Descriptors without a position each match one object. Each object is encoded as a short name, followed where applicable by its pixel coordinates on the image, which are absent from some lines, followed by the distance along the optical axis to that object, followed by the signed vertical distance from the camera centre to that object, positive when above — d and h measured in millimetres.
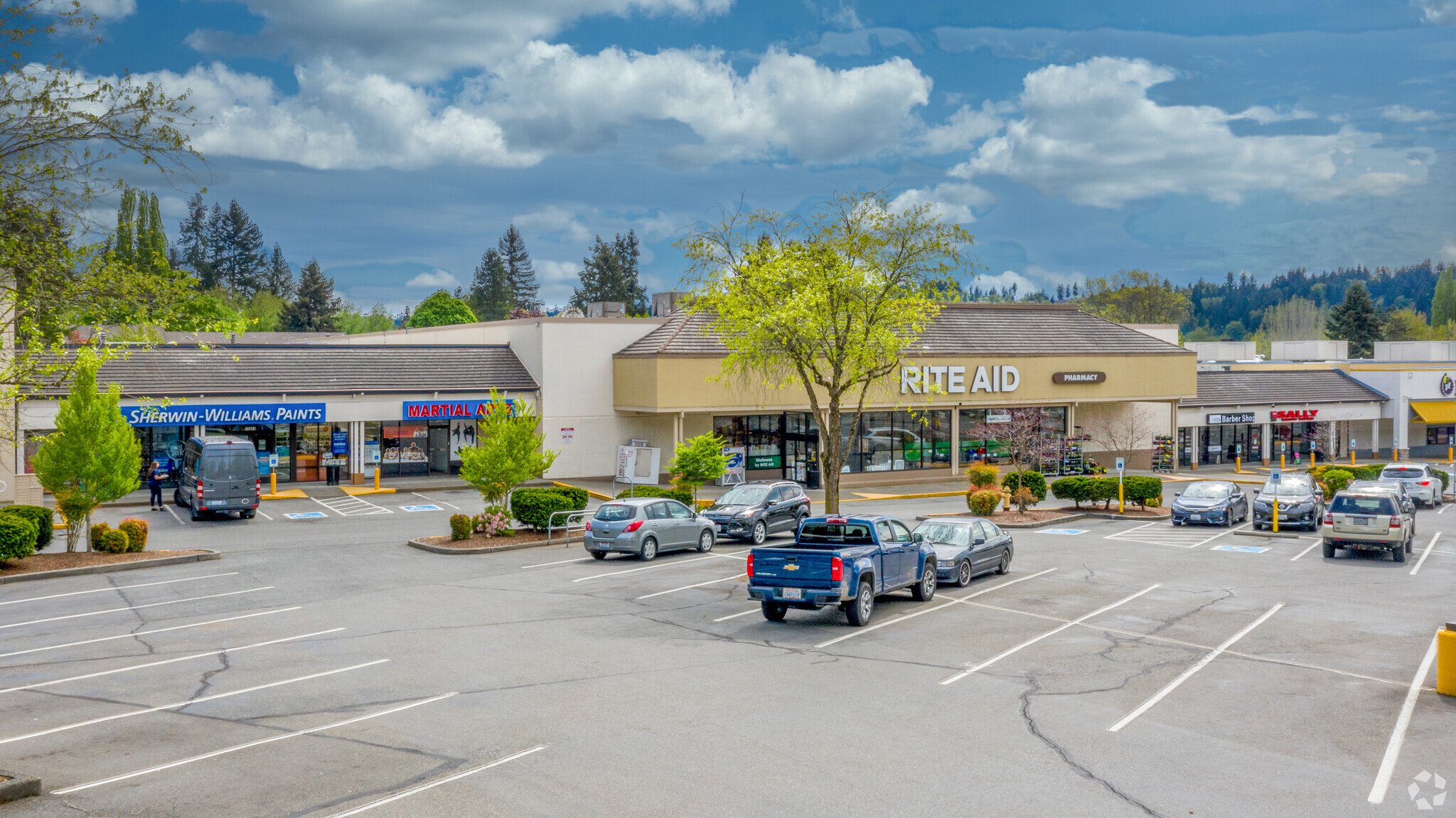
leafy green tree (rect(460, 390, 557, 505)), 28828 -674
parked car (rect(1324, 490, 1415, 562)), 26422 -2156
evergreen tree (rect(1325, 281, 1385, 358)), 110644 +12057
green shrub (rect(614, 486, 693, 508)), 32500 -1942
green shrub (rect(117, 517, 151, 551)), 25391 -2438
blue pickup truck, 17562 -2264
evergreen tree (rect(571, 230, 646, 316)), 117875 +17409
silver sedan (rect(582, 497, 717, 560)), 25734 -2367
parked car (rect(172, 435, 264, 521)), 33000 -1537
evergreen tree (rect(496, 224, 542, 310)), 128750 +19174
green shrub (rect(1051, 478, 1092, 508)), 38312 -1932
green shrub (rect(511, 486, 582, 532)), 29375 -2035
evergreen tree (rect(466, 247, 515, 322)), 127312 +16887
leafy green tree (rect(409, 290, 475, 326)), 95875 +10781
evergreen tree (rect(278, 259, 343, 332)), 105438 +12344
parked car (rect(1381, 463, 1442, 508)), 41500 -1729
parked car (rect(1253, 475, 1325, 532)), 33000 -2133
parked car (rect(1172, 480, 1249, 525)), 33906 -2181
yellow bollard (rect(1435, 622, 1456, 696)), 13336 -2811
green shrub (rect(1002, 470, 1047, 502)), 37406 -1669
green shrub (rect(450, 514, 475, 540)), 28094 -2505
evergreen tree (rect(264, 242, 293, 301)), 128375 +18346
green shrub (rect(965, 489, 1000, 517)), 35500 -2224
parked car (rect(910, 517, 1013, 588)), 22047 -2408
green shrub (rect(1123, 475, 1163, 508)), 38062 -1932
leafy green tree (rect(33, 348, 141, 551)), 25031 -652
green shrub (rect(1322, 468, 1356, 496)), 41250 -1685
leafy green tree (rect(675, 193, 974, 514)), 25000 +3315
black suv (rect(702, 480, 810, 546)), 29578 -2179
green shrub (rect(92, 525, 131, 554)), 25062 -2654
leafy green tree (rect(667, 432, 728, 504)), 33219 -907
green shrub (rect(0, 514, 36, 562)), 22859 -2330
